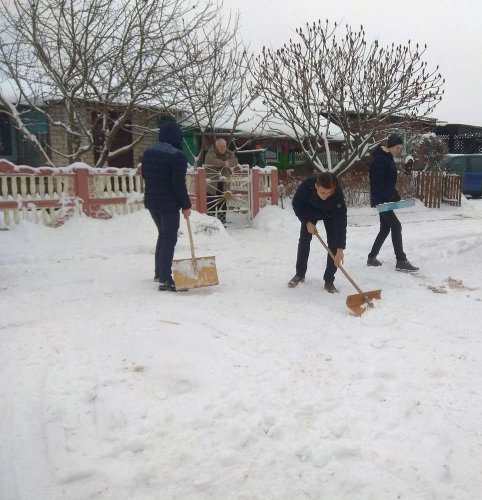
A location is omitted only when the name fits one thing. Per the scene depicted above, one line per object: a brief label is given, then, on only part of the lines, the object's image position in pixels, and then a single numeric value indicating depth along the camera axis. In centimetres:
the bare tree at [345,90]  1176
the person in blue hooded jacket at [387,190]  572
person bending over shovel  464
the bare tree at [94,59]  895
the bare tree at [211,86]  1122
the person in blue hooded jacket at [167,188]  468
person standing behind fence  966
